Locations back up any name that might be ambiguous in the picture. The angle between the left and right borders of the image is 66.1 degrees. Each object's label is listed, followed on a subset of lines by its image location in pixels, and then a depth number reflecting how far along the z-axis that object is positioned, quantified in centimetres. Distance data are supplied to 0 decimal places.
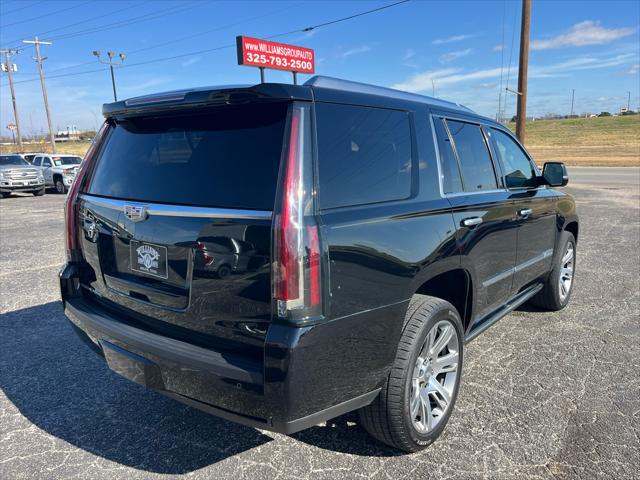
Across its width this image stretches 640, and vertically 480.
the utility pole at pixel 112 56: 3862
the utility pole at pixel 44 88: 4146
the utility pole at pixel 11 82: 4559
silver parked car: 1770
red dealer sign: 3136
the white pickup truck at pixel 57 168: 1894
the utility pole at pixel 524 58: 1579
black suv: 206
